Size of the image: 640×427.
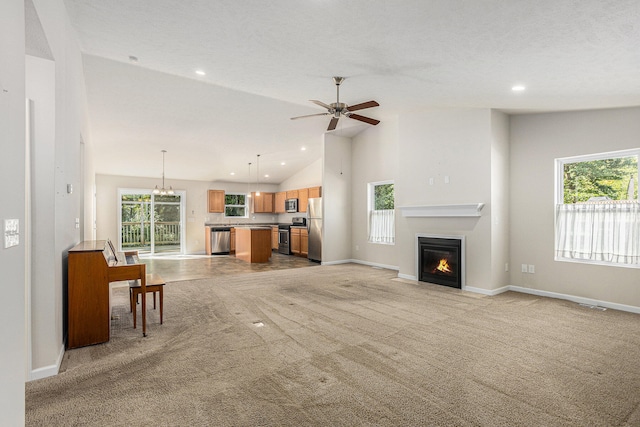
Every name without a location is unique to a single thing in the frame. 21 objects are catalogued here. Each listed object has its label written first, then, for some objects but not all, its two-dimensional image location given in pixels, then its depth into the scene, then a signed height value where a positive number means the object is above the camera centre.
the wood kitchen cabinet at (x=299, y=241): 9.31 -0.92
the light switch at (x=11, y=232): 1.27 -0.09
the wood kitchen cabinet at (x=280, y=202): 10.98 +0.31
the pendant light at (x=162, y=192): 8.56 +0.51
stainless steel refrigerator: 8.20 -0.45
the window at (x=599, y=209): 4.11 +0.02
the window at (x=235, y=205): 11.09 +0.20
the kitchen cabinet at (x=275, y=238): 10.90 -0.95
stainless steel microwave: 10.15 +0.19
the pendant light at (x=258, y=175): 9.36 +1.20
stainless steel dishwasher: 10.06 -0.94
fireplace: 5.33 -0.88
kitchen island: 8.32 -0.89
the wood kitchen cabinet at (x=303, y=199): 9.70 +0.37
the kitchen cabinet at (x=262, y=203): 11.27 +0.28
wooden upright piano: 2.89 -0.79
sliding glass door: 9.45 -0.34
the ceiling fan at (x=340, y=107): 4.11 +1.36
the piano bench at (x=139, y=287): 3.42 -0.84
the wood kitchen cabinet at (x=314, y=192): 9.12 +0.55
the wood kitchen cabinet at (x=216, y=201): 10.48 +0.32
